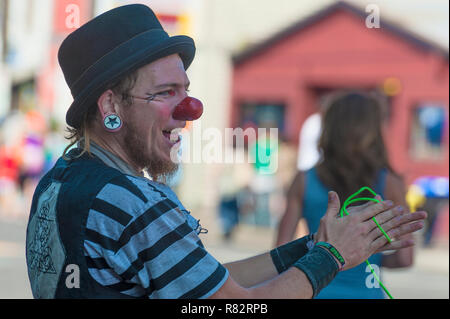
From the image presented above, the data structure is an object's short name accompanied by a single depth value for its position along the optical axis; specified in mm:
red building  16516
